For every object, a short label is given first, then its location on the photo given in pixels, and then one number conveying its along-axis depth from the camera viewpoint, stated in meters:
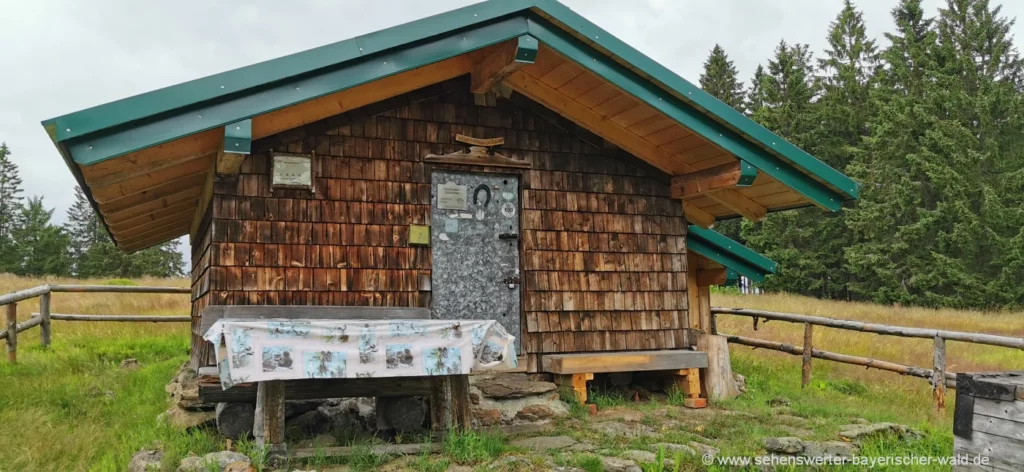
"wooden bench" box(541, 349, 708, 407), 7.07
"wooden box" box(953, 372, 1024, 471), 3.88
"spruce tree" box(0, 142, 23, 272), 54.09
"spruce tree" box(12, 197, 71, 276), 45.97
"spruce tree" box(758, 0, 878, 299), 32.81
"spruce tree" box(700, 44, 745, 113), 43.81
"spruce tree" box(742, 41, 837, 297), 32.88
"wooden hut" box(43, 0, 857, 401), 5.75
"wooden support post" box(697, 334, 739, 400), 7.62
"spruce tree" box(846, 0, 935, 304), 28.69
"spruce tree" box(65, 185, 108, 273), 62.59
